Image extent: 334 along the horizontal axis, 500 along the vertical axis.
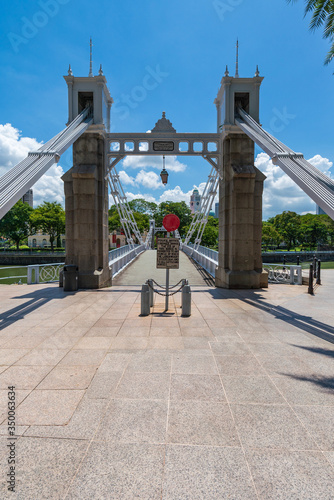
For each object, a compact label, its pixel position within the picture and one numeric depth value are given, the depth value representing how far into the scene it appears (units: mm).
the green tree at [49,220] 54125
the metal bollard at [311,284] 10383
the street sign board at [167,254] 7828
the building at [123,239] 67712
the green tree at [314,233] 67250
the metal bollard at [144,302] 7340
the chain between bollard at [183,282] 7744
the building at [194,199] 162512
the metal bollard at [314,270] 12645
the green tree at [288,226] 69875
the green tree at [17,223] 52344
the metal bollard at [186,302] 7289
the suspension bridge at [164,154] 11422
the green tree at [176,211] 83250
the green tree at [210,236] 65812
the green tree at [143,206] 87256
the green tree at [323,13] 9180
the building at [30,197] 125962
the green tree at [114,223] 67562
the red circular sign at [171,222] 7789
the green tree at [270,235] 70125
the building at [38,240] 86562
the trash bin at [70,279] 10703
